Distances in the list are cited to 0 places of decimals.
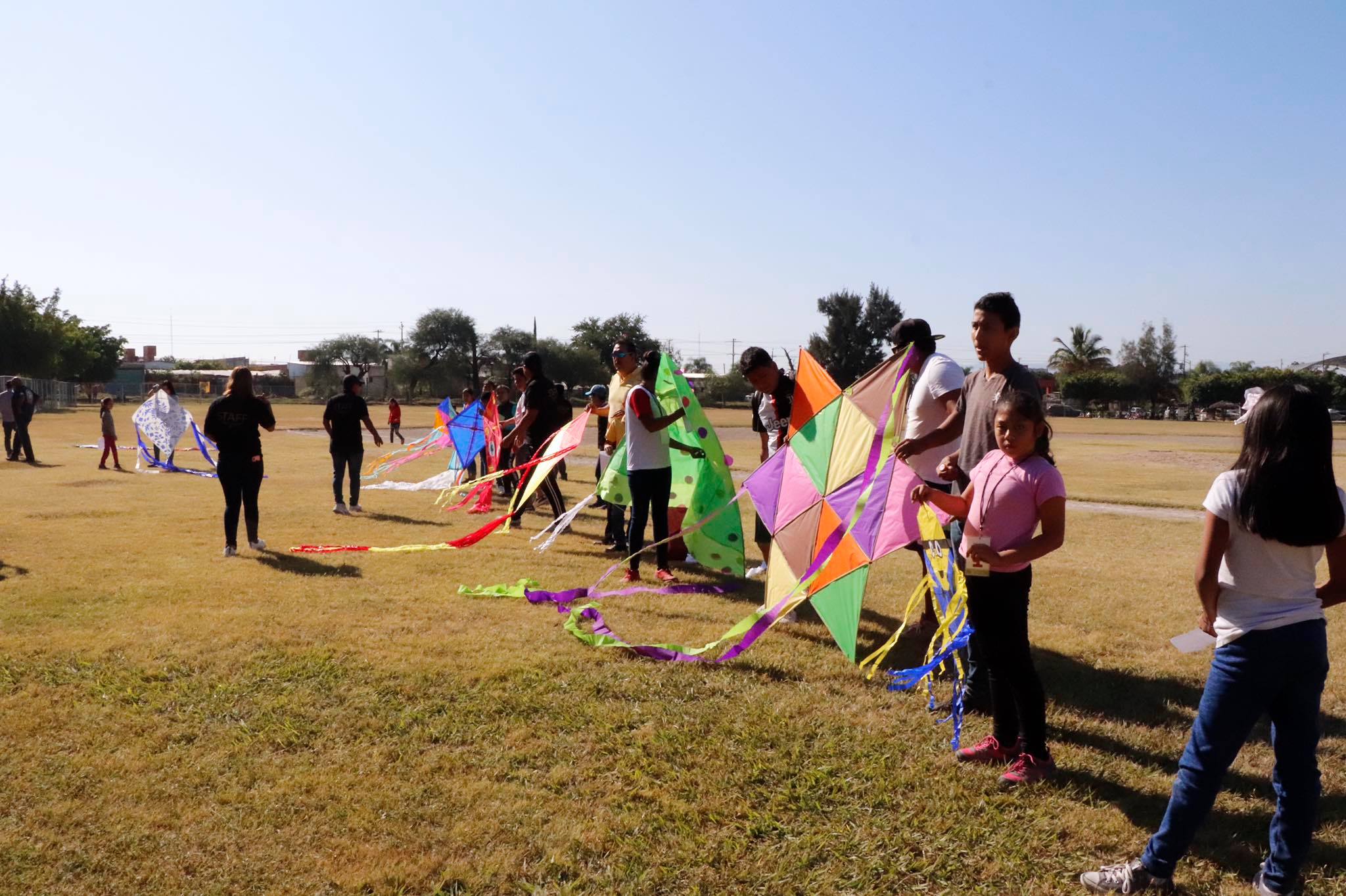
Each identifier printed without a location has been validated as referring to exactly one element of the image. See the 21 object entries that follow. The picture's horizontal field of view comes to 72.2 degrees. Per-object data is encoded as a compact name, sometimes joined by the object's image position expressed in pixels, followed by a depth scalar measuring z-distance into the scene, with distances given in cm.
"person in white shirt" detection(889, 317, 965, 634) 511
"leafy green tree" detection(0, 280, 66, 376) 4950
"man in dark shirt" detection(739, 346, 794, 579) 688
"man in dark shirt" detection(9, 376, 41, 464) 1850
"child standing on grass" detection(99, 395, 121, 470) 1742
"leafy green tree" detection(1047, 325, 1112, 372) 8669
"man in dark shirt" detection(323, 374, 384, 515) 1159
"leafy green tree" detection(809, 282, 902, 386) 8150
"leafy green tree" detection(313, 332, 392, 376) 8869
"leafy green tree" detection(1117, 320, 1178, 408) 7688
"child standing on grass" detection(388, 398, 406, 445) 2441
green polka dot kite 780
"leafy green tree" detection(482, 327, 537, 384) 8612
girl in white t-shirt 279
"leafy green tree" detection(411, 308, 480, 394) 8512
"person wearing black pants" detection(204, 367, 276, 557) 852
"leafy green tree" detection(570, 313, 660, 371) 9094
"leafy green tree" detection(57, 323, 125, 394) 5884
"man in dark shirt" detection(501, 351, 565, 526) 1009
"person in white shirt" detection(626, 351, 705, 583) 738
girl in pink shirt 363
